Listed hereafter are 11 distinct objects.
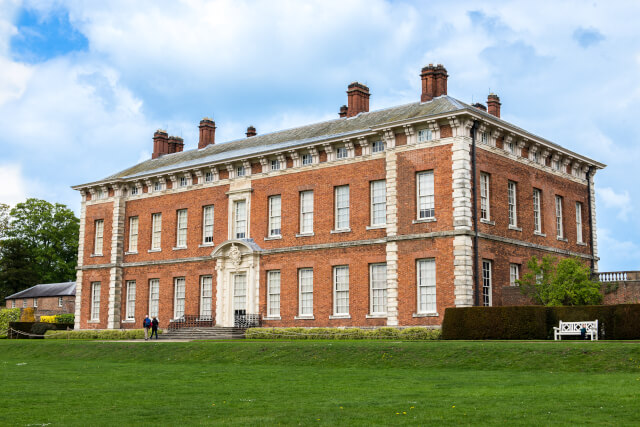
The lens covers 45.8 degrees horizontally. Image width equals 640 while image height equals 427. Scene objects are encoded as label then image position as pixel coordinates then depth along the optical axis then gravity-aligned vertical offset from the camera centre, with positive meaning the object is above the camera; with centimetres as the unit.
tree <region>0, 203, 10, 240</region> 7619 +908
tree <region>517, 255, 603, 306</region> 2917 +107
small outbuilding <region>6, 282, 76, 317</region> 6781 +124
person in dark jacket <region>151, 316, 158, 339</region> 3631 -65
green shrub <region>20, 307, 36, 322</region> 5382 -22
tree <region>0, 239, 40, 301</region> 7325 +432
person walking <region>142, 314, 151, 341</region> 3531 -57
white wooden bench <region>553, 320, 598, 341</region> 2430 -49
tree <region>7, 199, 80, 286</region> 7494 +757
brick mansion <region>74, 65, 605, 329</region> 3105 +433
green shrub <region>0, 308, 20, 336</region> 4758 -34
